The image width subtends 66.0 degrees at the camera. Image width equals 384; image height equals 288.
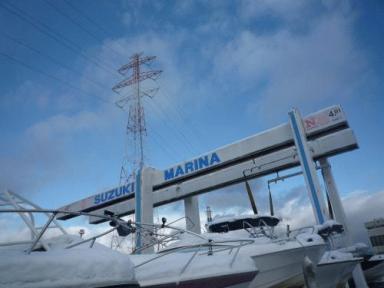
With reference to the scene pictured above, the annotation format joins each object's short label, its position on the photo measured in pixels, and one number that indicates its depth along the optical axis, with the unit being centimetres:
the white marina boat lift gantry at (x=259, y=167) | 1285
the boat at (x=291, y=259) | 648
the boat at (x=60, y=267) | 250
